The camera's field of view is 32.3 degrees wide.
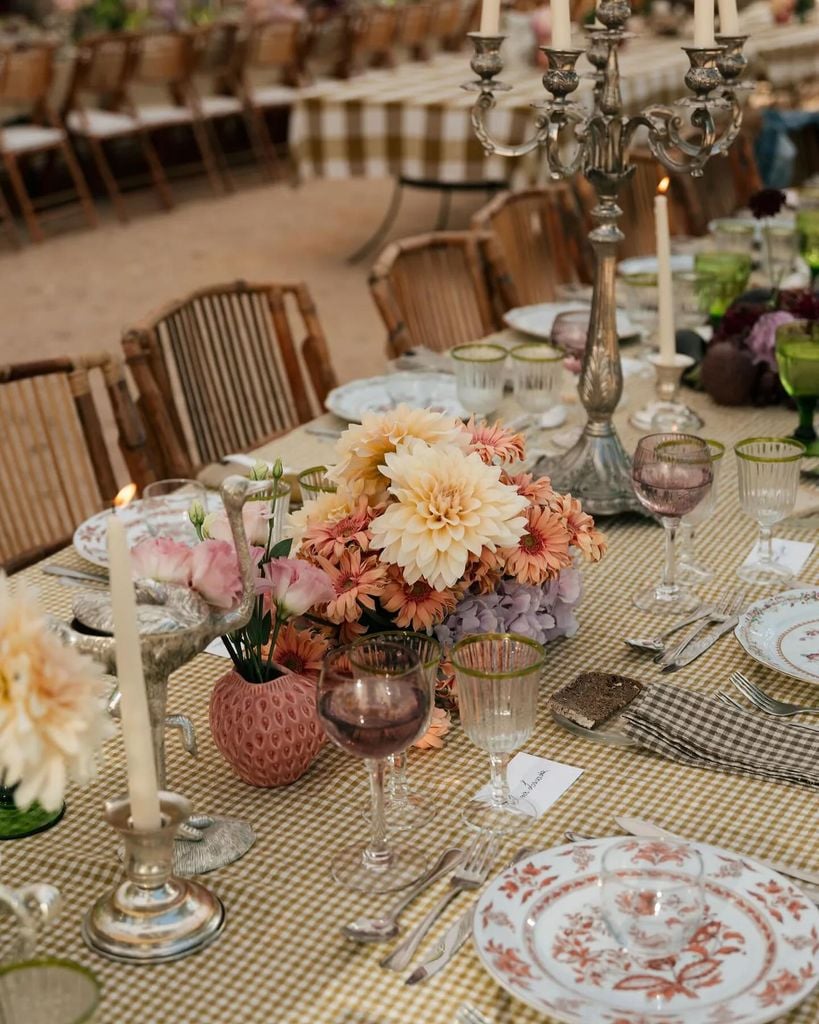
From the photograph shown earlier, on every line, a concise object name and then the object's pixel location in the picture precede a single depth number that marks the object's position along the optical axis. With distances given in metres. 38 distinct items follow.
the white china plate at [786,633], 1.36
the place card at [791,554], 1.63
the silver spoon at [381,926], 1.01
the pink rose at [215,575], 1.07
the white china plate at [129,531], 1.66
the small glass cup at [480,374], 1.92
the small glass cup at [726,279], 2.38
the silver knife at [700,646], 1.41
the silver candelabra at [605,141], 1.59
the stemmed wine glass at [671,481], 1.48
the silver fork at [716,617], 1.42
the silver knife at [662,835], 1.05
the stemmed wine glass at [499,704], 1.09
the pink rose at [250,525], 1.16
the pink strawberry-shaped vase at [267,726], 1.18
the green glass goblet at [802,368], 1.90
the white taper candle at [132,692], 0.89
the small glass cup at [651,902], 0.93
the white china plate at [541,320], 2.49
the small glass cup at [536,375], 1.90
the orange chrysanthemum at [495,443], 1.35
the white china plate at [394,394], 2.13
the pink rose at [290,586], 1.19
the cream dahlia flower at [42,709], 0.84
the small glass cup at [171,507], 1.67
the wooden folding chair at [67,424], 2.04
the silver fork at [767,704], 1.30
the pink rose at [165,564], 1.08
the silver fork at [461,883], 0.98
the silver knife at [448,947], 0.97
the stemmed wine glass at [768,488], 1.56
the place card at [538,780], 1.19
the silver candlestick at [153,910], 0.97
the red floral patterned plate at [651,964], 0.90
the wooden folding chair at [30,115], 6.41
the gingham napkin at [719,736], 1.22
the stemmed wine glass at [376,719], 1.02
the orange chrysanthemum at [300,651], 1.25
